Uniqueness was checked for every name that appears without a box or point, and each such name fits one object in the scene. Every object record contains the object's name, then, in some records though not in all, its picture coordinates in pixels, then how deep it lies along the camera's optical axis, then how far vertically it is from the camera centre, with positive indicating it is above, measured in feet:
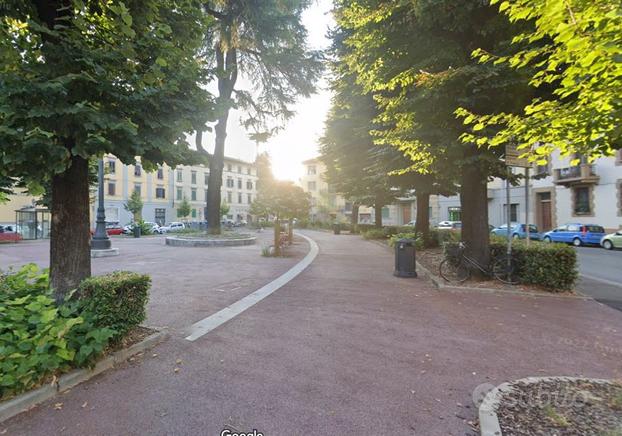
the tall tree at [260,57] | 54.75 +32.32
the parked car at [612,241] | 61.67 -4.11
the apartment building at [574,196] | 74.95 +6.32
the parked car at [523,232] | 79.92 -3.07
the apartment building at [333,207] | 149.87 +6.44
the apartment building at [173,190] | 142.31 +15.40
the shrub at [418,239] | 50.31 -3.07
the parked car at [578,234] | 68.03 -3.13
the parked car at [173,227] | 129.63 -3.01
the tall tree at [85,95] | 10.64 +4.59
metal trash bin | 30.48 -3.69
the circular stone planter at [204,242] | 59.36 -4.13
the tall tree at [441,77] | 22.31 +10.13
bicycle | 26.30 -3.97
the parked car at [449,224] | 105.31 -1.63
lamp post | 46.98 -1.09
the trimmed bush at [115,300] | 12.23 -3.11
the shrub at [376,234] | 76.07 -3.43
